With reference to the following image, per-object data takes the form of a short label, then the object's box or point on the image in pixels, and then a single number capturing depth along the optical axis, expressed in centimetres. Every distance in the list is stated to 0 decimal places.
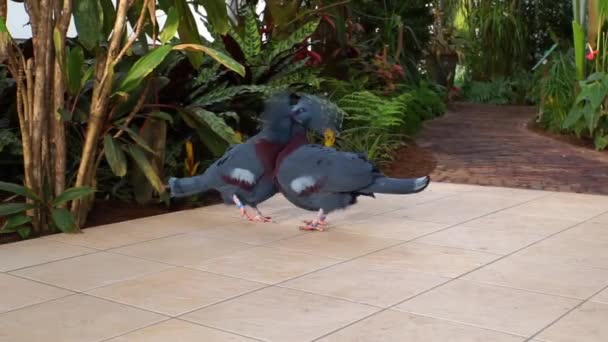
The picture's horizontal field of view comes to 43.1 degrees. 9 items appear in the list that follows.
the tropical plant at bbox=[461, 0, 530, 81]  1366
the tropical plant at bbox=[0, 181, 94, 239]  403
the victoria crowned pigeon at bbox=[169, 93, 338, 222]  414
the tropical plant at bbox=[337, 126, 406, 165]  657
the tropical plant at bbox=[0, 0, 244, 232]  406
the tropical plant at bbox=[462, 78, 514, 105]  1329
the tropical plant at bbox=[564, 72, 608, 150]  718
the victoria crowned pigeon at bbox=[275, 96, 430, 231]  391
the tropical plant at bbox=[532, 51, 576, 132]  840
